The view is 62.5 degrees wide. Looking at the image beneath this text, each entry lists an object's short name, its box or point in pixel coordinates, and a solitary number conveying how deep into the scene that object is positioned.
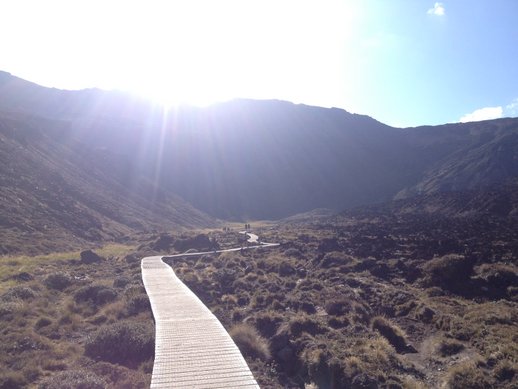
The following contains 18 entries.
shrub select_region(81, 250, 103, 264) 32.72
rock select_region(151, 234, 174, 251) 44.76
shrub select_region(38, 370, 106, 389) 9.62
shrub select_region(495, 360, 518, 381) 10.45
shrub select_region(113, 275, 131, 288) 22.30
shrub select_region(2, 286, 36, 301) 17.95
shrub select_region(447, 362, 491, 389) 10.03
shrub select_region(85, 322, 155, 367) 12.38
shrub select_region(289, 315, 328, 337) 14.13
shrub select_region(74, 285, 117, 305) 19.08
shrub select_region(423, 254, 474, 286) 22.93
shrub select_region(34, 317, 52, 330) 14.97
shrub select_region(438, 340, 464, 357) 12.72
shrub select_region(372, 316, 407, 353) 13.99
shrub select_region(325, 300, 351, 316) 16.98
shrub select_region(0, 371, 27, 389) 10.18
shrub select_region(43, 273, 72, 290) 22.06
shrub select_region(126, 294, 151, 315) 16.74
